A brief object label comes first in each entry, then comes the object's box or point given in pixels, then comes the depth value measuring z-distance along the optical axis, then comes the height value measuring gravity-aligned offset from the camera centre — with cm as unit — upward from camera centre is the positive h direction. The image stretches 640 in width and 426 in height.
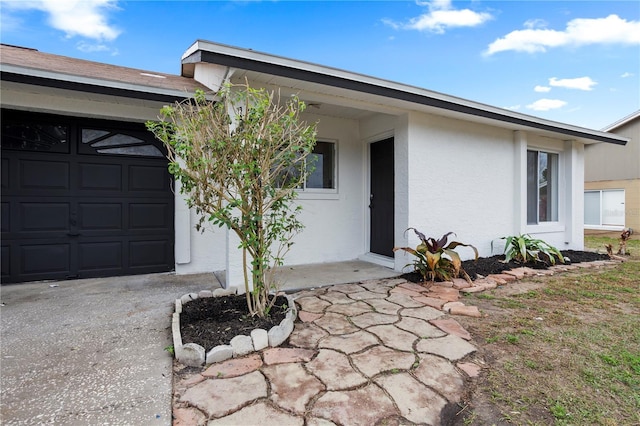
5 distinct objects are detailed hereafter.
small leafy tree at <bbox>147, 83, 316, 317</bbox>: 243 +43
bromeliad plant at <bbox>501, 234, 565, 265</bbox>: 531 -72
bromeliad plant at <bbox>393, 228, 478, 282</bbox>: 415 -71
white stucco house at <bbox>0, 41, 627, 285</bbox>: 376 +66
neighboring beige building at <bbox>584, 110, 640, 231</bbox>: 1028 +93
